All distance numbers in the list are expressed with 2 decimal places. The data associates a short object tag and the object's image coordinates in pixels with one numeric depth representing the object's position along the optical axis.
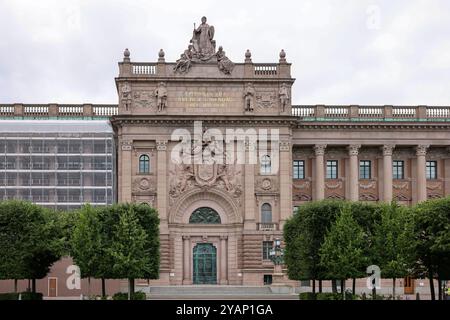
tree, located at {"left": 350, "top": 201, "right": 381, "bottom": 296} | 67.81
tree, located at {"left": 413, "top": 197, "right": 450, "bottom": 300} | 54.47
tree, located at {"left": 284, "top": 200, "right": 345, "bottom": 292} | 67.31
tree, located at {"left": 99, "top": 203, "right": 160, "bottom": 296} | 63.66
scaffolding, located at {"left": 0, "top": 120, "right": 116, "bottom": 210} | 89.25
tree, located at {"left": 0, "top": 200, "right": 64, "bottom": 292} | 63.16
